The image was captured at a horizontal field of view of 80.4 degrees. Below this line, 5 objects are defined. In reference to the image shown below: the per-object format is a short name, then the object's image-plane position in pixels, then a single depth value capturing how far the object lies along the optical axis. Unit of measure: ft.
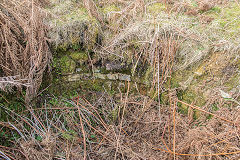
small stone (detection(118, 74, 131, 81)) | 8.92
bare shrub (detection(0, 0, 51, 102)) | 6.49
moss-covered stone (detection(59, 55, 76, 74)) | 8.56
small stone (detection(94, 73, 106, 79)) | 9.04
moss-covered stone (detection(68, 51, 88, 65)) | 8.64
